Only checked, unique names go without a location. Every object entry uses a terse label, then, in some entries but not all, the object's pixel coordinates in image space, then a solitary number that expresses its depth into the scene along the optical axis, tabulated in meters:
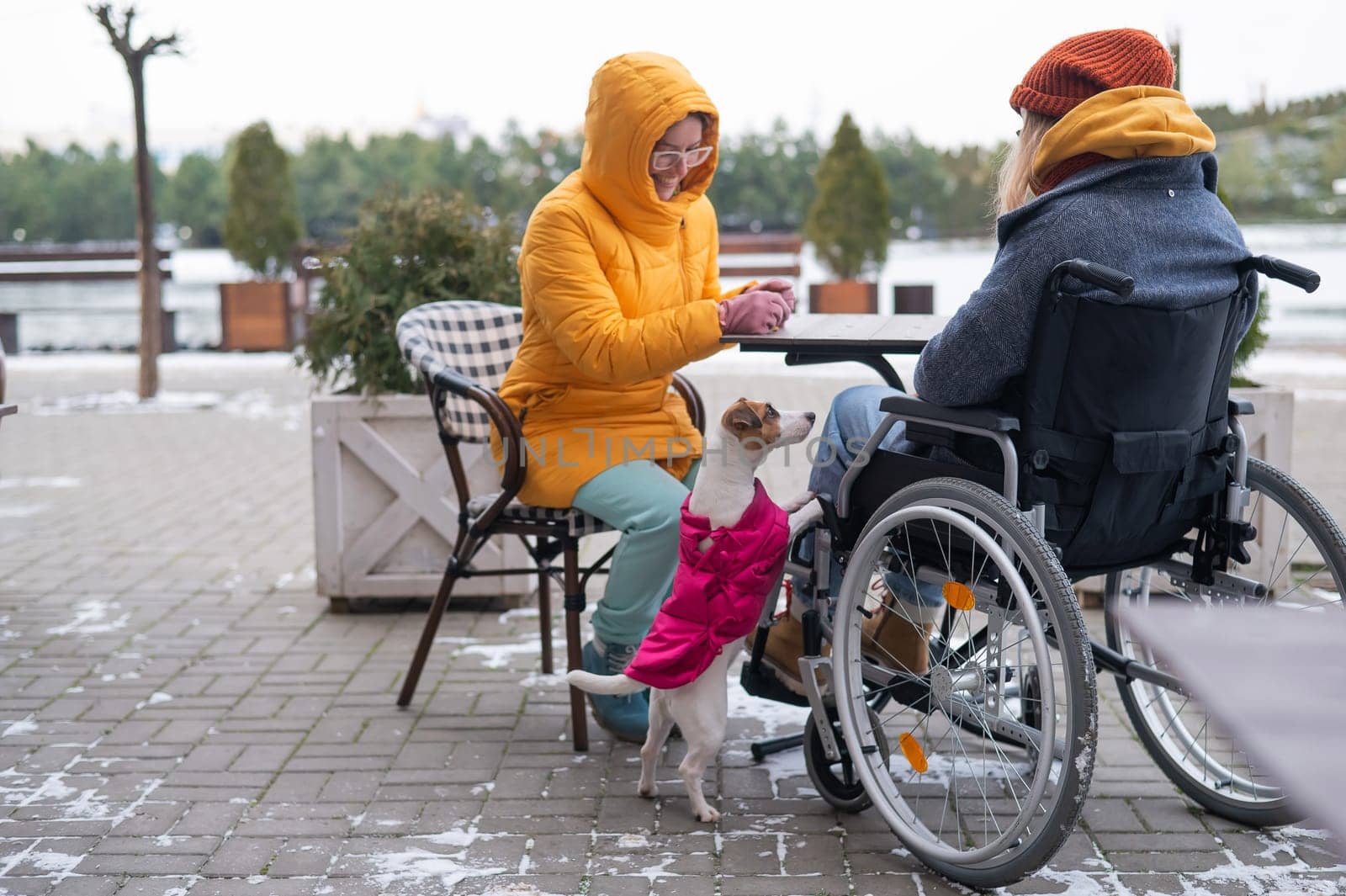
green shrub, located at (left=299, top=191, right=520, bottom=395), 4.11
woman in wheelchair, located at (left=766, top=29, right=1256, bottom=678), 2.21
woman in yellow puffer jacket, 2.82
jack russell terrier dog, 2.55
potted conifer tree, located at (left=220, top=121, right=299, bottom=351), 13.08
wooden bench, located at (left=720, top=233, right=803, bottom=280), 12.59
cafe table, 2.57
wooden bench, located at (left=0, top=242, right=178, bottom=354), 14.65
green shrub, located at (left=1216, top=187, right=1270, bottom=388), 4.23
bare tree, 9.45
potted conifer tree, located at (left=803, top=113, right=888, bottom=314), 12.16
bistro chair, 3.06
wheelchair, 2.17
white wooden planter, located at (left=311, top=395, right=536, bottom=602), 4.09
